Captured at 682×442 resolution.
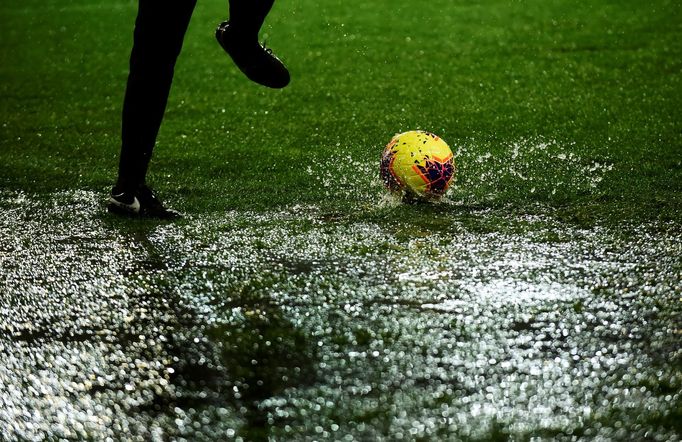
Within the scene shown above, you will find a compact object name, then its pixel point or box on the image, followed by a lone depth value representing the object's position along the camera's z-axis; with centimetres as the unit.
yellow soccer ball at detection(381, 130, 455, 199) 837
